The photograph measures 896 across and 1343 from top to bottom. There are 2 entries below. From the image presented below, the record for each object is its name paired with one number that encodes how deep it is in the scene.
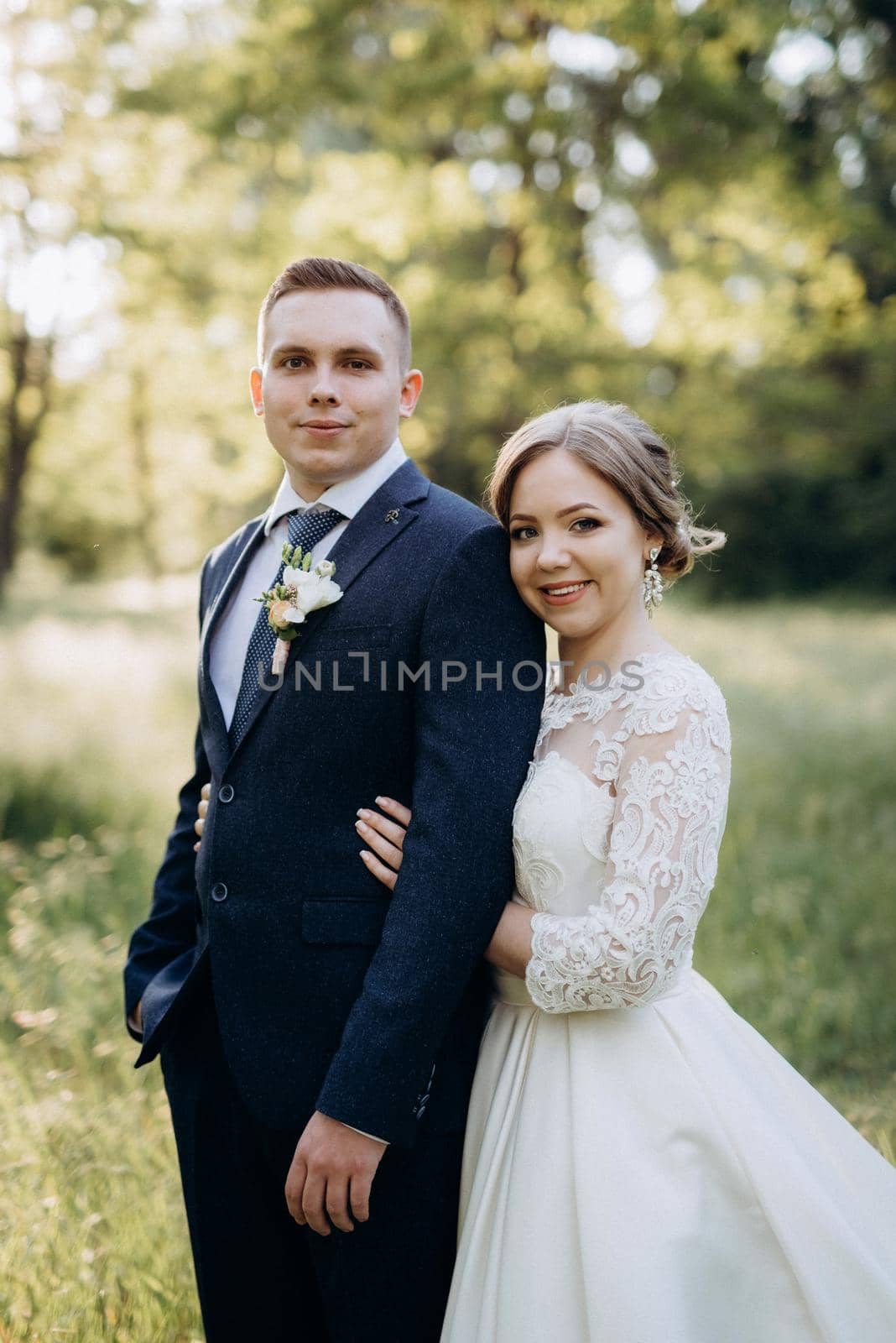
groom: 1.93
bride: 1.95
